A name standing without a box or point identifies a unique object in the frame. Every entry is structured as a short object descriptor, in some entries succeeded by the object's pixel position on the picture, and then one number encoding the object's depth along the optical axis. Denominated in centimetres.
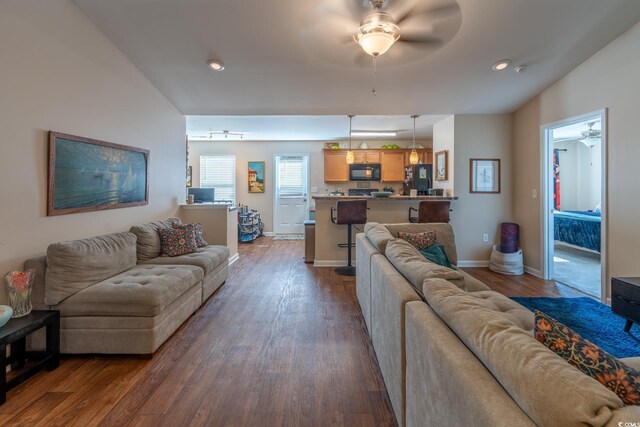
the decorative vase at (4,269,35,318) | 189
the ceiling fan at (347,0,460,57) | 215
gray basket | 417
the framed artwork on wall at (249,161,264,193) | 747
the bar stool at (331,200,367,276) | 401
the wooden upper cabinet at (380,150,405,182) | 693
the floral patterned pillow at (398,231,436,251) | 294
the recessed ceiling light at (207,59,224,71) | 315
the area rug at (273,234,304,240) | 716
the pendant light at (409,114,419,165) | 522
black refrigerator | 514
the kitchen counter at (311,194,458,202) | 435
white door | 751
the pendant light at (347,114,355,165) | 538
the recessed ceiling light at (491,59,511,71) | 319
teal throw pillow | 269
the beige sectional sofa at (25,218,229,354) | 208
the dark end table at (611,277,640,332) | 224
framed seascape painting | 236
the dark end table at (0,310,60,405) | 169
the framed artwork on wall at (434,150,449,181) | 475
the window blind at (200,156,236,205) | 751
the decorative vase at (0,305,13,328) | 169
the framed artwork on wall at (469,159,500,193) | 448
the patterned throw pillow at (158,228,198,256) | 324
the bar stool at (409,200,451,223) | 415
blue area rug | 227
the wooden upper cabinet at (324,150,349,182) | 706
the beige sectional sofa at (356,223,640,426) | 61
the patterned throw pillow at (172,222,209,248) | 355
